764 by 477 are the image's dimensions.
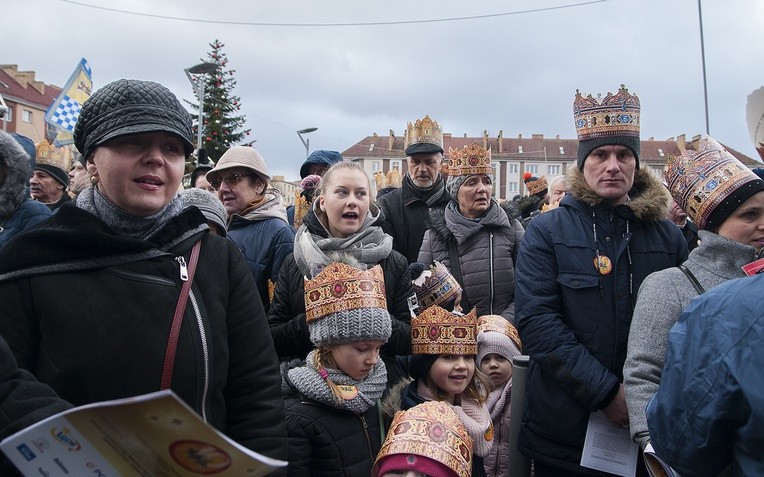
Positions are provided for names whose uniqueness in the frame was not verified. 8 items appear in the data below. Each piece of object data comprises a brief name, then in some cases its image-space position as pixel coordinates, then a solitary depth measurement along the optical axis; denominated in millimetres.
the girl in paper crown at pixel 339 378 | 2873
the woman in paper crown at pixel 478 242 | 4586
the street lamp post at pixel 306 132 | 20894
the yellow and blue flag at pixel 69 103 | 9945
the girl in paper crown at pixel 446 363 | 3605
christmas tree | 17156
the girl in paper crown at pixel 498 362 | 3965
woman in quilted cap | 1663
